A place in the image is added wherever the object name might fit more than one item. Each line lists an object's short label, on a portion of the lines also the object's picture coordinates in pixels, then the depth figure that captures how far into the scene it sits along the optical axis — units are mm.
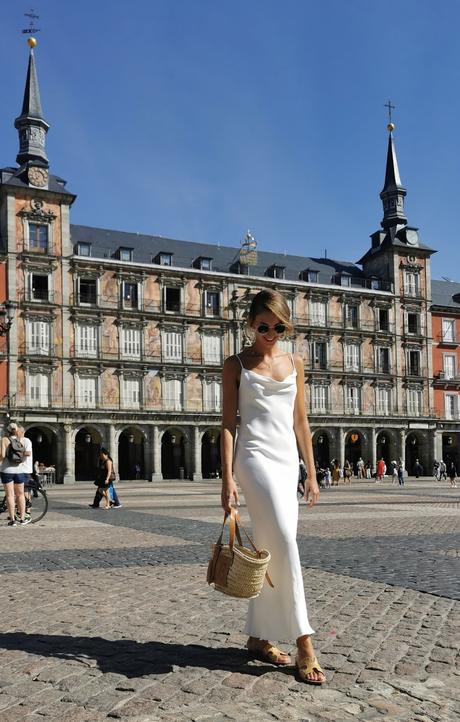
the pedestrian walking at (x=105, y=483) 17781
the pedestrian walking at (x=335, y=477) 38634
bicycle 12905
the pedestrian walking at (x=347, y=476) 41228
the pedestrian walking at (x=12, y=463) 12102
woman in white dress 3912
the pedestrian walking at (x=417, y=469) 53062
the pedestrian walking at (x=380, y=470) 44719
